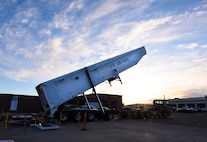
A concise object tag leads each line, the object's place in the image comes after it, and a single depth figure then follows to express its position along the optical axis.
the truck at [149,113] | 17.77
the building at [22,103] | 22.14
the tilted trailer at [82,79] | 11.51
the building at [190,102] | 50.97
